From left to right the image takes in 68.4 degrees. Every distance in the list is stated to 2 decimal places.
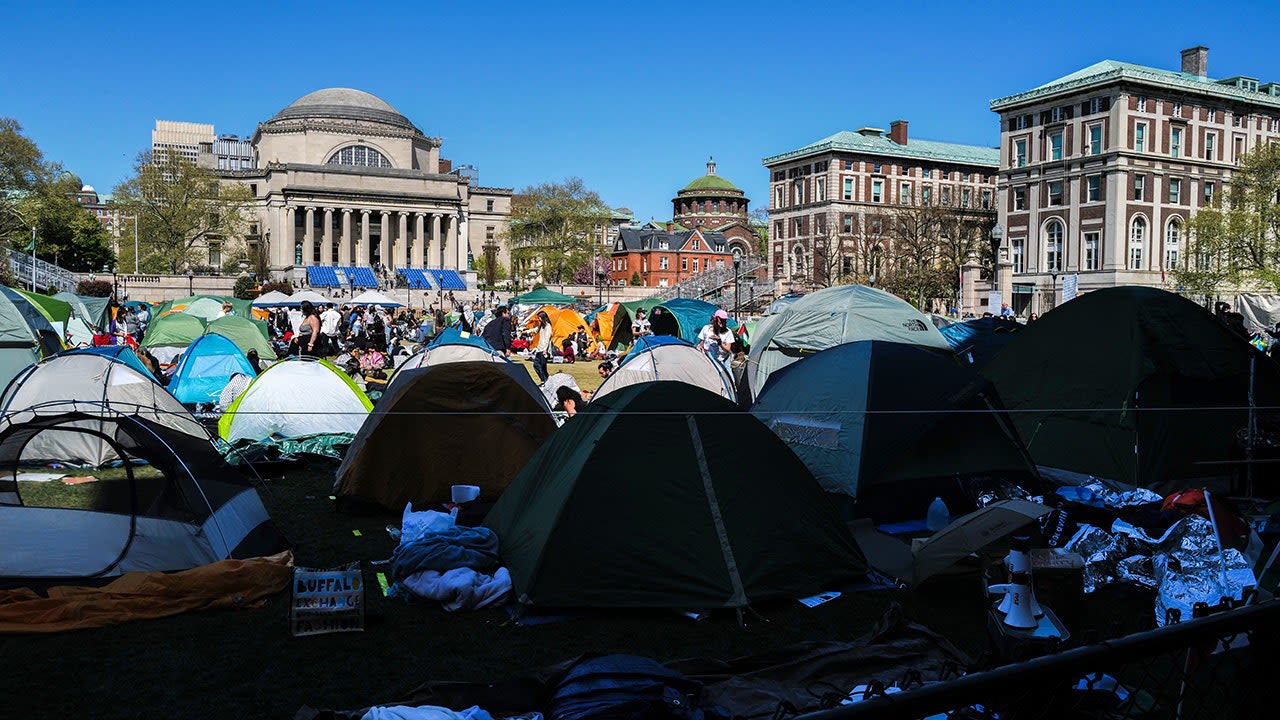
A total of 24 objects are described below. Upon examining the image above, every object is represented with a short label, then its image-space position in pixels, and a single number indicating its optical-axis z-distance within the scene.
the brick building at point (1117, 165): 53.06
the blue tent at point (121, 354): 11.10
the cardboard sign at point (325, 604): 5.99
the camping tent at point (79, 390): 10.55
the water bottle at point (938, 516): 8.10
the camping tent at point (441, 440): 8.98
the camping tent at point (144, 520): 6.91
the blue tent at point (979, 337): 15.55
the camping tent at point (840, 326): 15.34
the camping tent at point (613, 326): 29.11
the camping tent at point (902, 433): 8.53
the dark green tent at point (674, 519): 6.34
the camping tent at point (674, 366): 13.88
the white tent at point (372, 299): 33.19
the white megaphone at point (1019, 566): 4.86
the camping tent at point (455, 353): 13.13
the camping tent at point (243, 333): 21.23
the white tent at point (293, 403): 12.52
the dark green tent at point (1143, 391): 9.84
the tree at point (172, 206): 62.66
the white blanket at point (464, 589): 6.44
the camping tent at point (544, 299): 35.90
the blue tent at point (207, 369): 16.14
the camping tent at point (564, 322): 31.48
